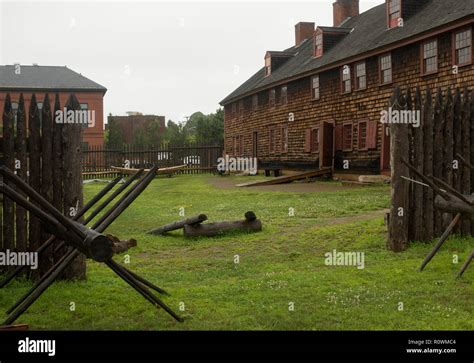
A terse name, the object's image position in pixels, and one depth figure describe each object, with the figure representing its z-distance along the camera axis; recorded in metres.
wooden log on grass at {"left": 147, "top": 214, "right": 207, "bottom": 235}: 12.15
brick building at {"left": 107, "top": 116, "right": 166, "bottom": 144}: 75.69
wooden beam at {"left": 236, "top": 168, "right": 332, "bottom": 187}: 27.00
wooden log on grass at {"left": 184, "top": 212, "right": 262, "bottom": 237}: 12.29
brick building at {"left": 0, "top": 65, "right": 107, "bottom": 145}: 53.78
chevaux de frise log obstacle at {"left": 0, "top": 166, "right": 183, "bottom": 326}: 4.98
